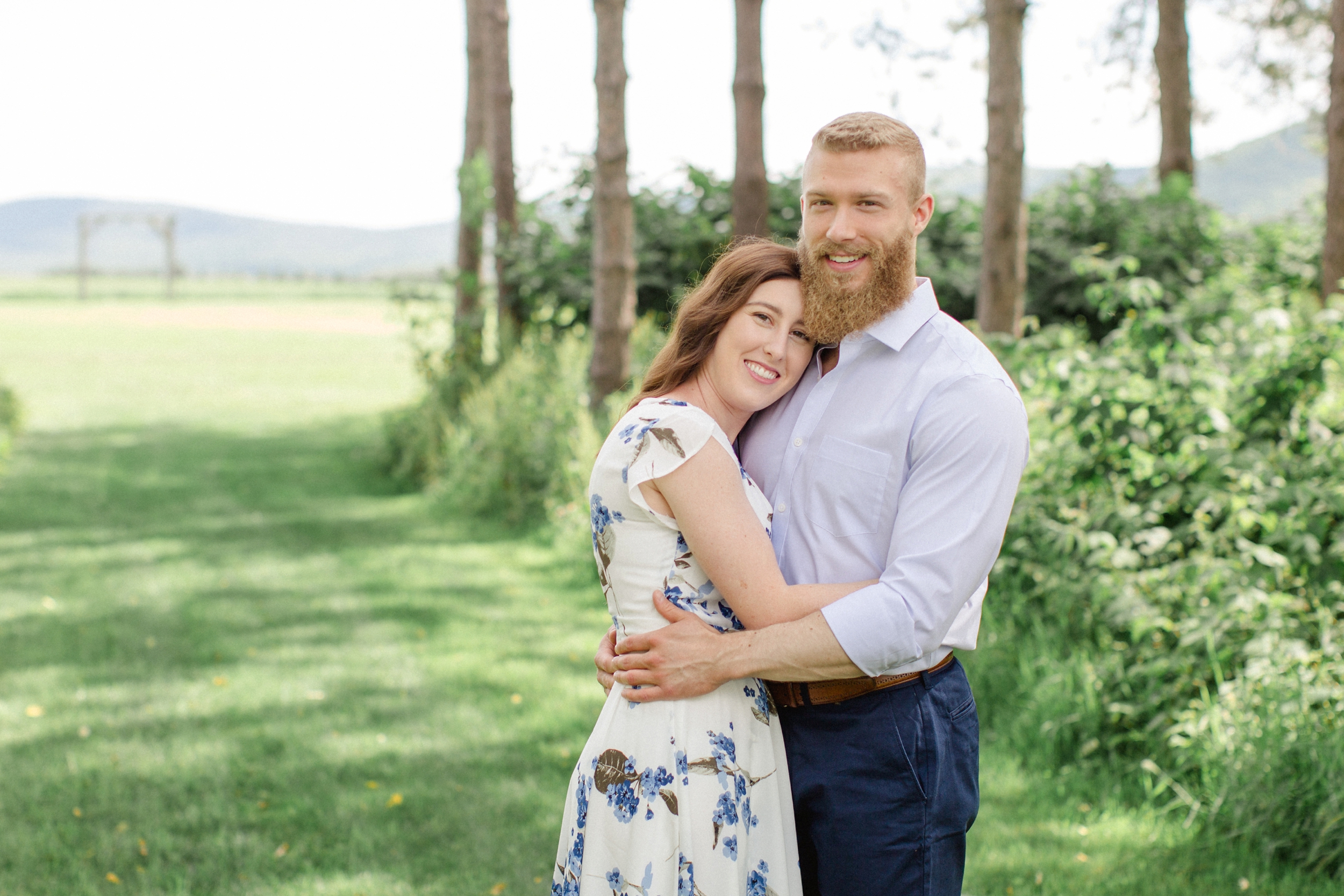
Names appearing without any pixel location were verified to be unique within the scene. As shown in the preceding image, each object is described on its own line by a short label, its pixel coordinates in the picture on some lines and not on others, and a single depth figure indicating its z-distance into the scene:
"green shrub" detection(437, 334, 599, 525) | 9.58
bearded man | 2.15
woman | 2.20
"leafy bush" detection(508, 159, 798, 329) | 11.77
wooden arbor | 72.06
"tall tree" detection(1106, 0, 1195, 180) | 13.45
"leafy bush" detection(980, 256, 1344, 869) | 3.93
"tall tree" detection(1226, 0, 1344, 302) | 7.97
